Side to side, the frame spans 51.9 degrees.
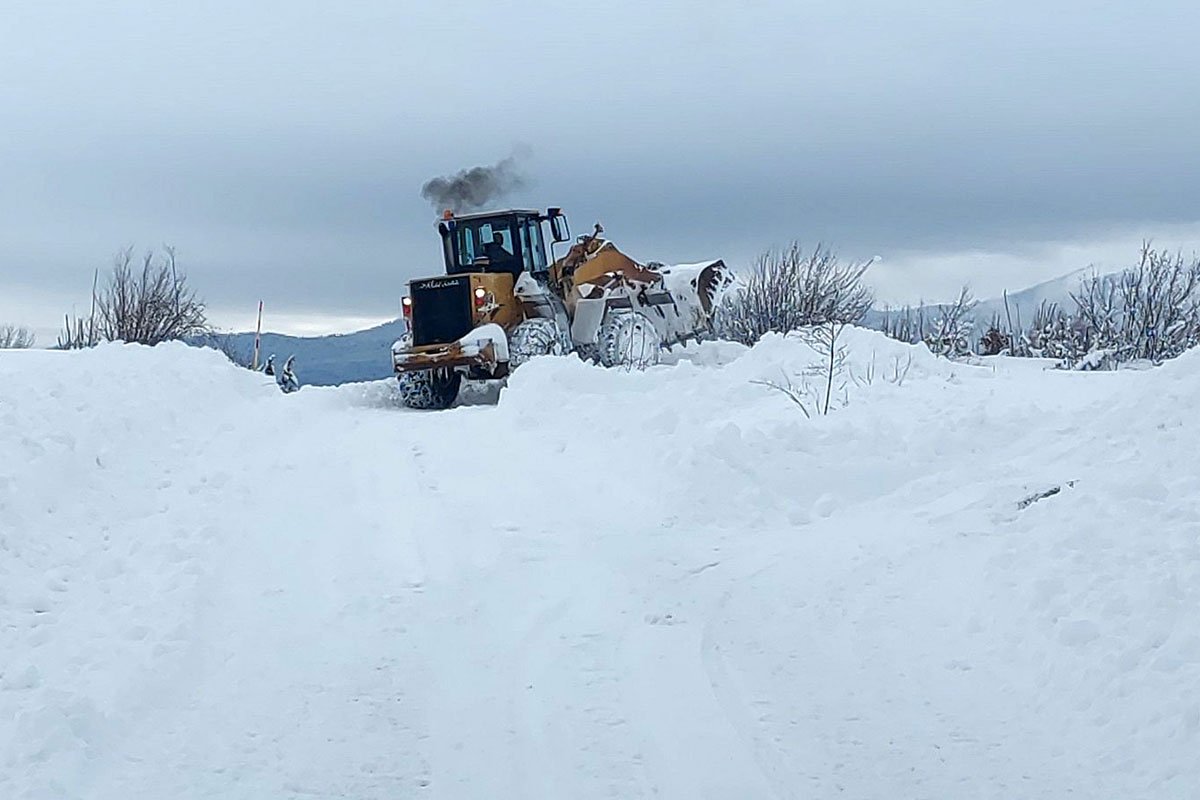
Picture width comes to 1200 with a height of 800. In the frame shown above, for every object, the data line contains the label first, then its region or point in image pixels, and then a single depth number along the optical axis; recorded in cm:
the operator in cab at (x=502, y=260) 1975
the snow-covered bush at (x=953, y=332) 2490
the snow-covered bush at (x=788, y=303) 3500
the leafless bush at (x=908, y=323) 3225
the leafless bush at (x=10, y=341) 4604
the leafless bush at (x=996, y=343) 2742
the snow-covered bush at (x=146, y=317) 3734
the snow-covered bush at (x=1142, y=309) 2494
